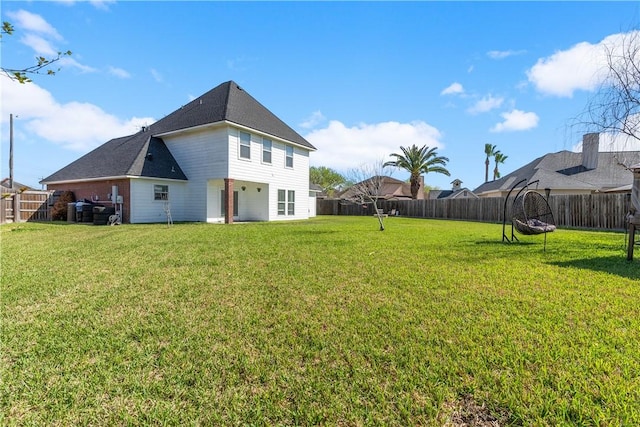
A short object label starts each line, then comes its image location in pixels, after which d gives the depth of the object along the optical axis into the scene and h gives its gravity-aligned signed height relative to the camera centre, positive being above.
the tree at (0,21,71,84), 2.49 +1.28
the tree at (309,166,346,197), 53.57 +6.10
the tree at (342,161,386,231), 13.20 +1.70
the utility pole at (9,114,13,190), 23.61 +4.44
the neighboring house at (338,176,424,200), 41.73 +3.21
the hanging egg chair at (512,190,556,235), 8.17 -0.33
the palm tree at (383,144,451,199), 31.16 +5.27
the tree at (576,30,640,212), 7.18 +2.92
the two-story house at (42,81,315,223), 15.12 +2.41
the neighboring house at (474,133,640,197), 21.05 +2.81
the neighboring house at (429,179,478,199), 35.47 +2.72
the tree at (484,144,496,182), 50.78 +9.96
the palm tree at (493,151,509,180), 50.84 +8.82
